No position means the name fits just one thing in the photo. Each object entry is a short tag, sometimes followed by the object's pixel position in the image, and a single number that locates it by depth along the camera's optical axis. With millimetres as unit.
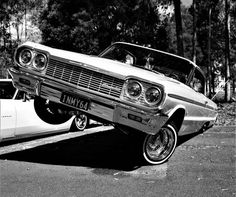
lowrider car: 4688
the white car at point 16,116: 6410
